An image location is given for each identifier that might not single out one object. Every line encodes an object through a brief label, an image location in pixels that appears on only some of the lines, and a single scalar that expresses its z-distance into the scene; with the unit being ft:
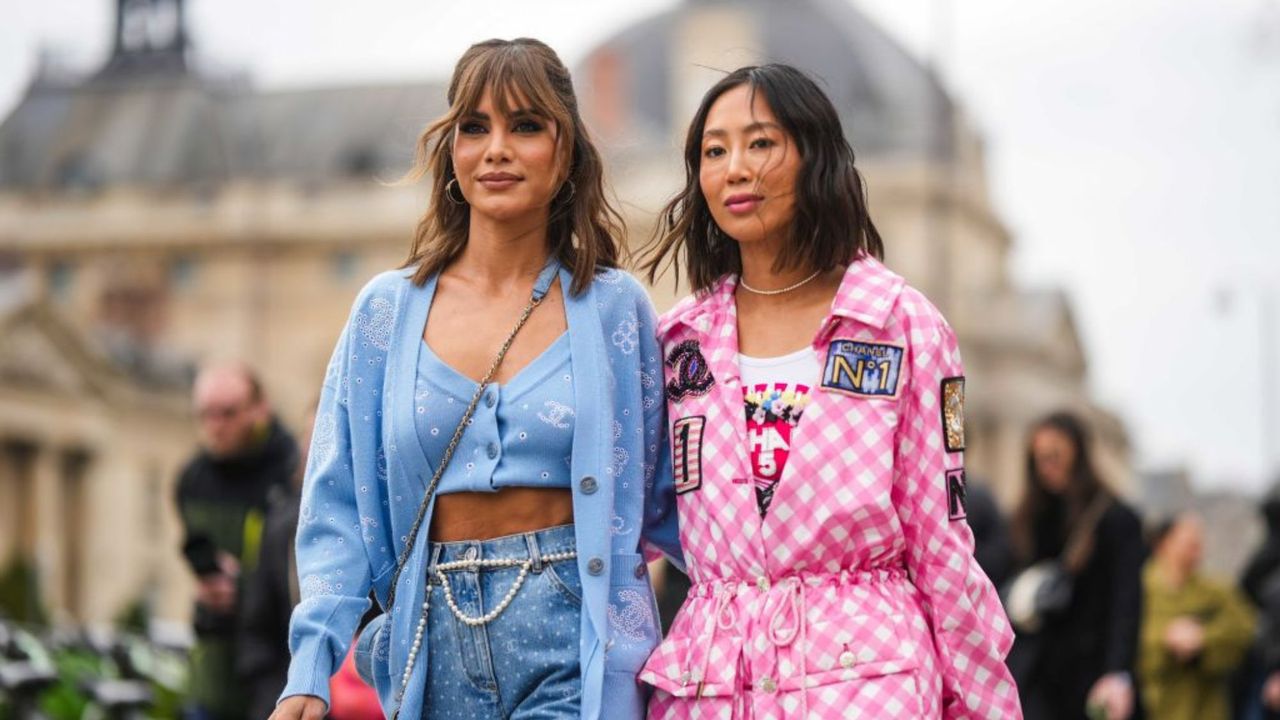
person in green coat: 61.67
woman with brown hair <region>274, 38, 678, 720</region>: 24.10
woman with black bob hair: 24.25
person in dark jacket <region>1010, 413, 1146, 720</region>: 44.34
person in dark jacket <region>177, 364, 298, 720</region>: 44.49
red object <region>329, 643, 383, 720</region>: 34.18
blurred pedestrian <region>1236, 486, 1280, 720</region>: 55.89
